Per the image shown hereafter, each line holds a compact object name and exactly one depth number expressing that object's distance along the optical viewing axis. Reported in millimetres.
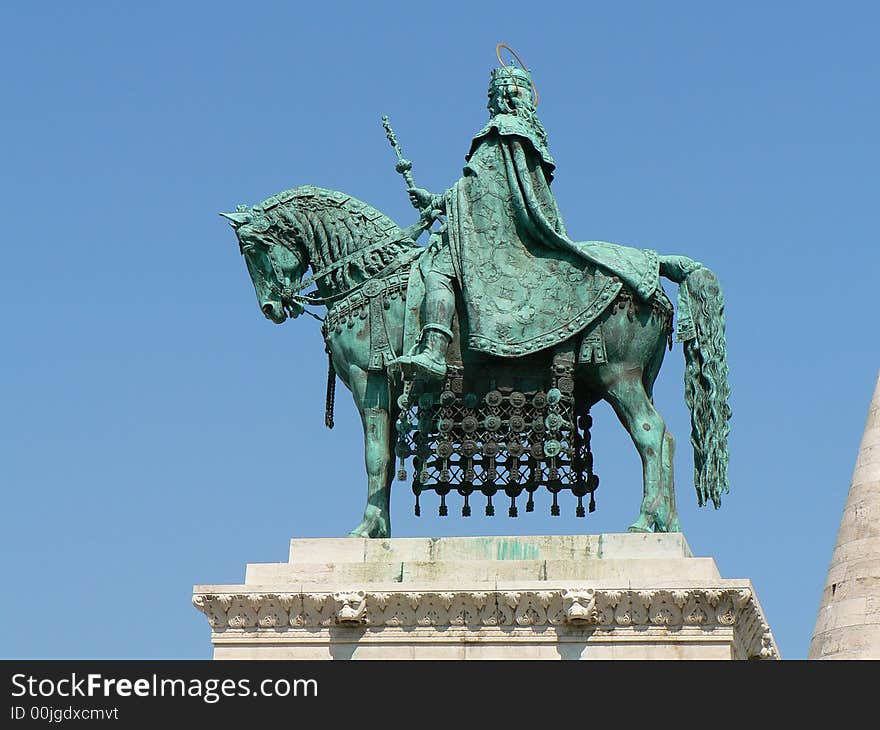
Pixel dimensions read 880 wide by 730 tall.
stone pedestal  24000
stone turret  32625
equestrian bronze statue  25516
